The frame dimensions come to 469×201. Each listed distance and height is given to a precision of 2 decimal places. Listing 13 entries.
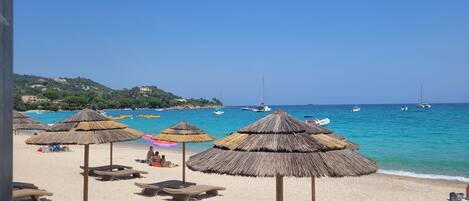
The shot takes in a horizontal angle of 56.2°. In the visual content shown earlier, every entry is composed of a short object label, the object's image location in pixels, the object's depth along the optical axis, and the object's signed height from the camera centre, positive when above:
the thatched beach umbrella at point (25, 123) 13.12 -0.62
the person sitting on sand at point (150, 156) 18.38 -2.20
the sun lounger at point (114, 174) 13.35 -2.14
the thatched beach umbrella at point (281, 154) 4.45 -0.53
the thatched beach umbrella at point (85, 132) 7.36 -0.51
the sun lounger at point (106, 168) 14.51 -2.17
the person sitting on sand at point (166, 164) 17.47 -2.39
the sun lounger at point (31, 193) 8.61 -1.81
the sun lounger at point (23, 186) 9.49 -1.81
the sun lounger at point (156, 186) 11.13 -2.13
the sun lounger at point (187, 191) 10.19 -2.06
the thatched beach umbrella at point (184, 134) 11.85 -0.82
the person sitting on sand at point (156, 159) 17.95 -2.26
